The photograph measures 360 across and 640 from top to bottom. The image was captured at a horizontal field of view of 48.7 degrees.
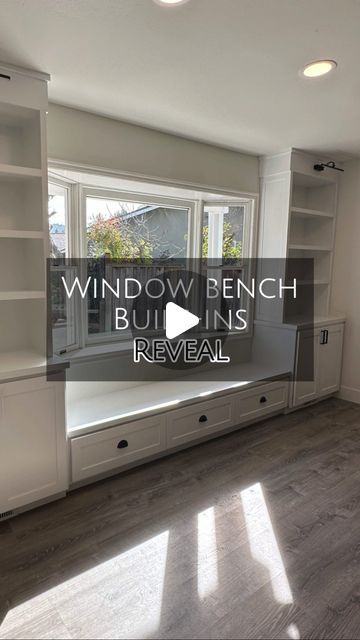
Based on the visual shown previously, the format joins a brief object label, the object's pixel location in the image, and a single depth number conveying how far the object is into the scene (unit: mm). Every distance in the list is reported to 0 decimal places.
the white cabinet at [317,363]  3904
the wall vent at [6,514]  2241
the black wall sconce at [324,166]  3809
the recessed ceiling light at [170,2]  1560
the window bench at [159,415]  2590
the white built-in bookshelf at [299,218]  3764
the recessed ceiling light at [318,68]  2025
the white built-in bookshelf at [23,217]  2191
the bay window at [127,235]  3049
